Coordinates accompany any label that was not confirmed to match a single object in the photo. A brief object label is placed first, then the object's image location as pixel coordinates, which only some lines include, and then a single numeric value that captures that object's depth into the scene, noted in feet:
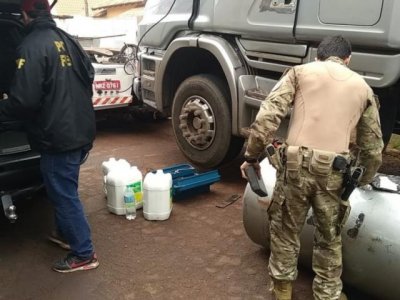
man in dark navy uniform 9.71
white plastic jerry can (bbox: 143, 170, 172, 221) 13.26
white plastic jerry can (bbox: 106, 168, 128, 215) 13.55
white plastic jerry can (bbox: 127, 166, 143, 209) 13.67
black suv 11.10
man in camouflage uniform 8.63
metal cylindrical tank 8.89
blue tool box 15.01
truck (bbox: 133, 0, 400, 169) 12.23
